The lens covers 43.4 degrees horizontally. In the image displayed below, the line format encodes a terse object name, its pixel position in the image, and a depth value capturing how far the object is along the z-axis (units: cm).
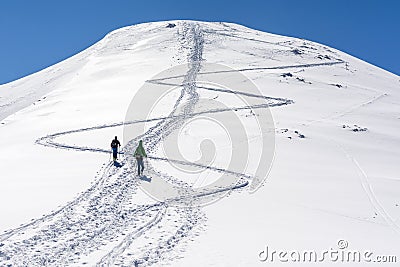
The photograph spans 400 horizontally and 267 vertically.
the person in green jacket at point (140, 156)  2055
